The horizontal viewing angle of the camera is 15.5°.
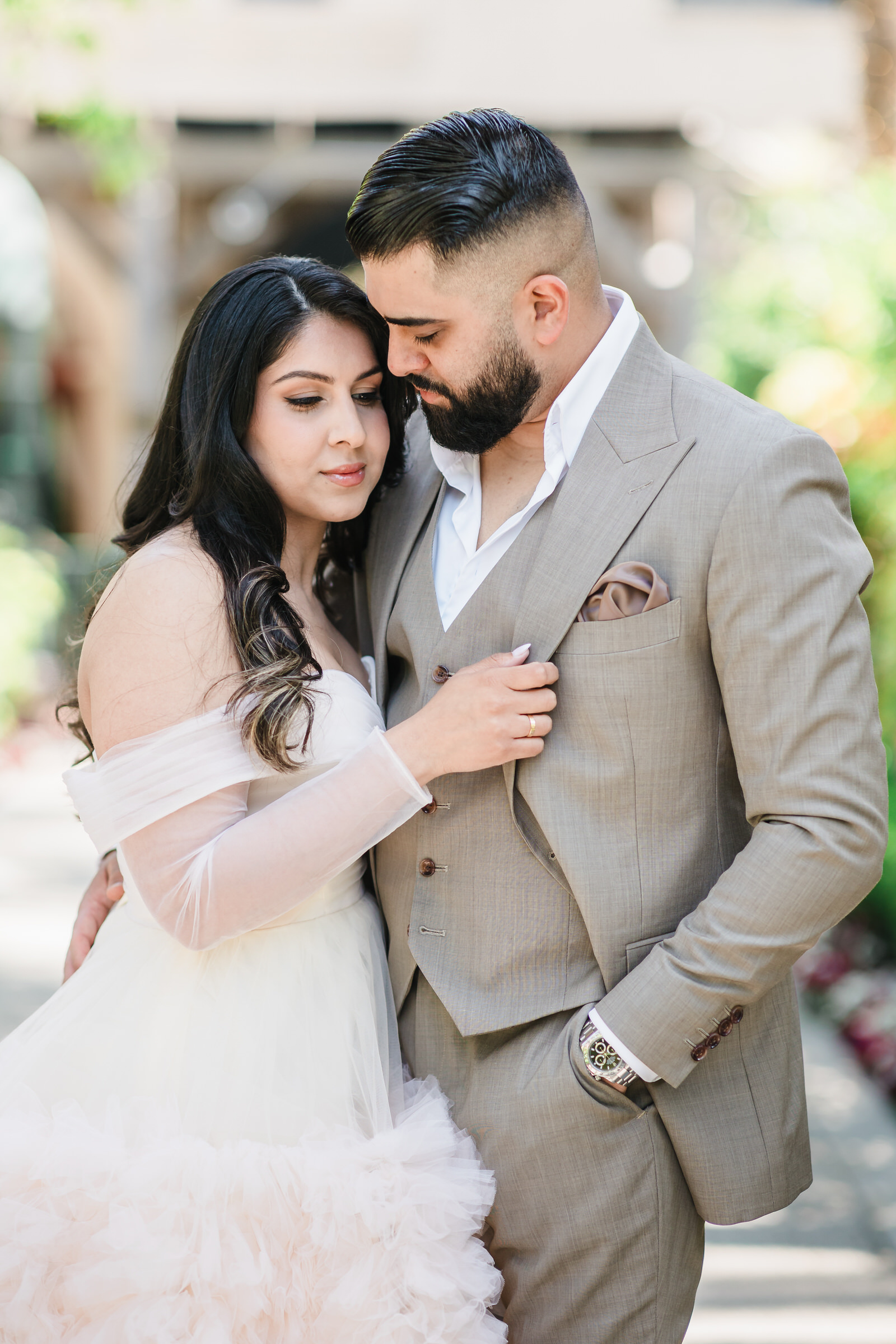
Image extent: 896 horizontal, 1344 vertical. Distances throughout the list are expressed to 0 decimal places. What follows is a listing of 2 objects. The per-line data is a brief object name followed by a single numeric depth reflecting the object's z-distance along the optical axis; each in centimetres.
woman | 261
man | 262
